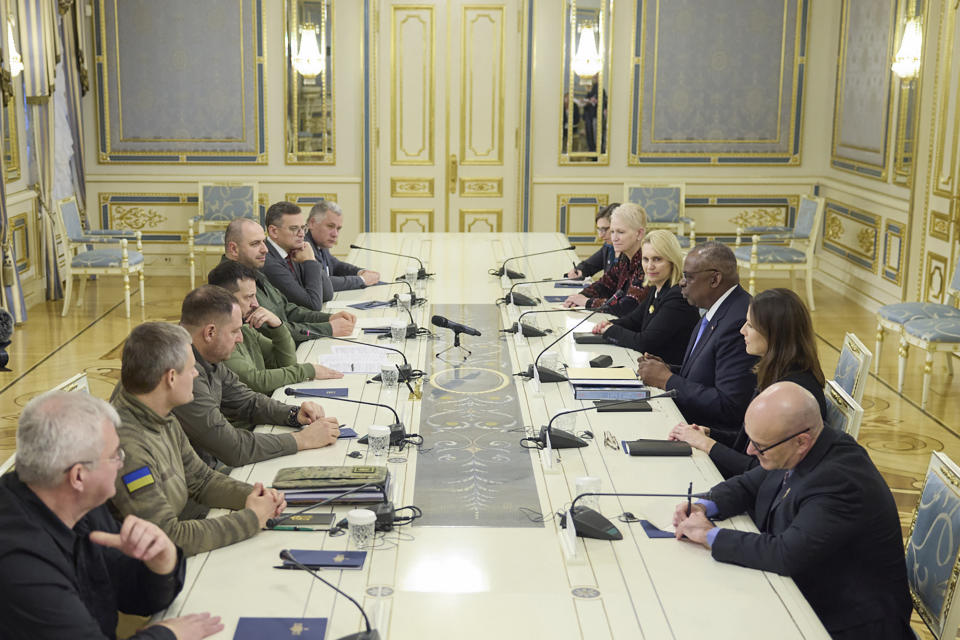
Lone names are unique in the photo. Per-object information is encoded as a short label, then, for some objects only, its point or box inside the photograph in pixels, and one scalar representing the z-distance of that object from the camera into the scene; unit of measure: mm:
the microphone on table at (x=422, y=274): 6289
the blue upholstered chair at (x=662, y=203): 9422
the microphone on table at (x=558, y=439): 3312
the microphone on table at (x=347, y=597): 2146
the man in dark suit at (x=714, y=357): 3814
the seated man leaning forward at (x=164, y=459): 2588
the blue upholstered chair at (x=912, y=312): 6152
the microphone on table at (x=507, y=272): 6113
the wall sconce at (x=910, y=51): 7375
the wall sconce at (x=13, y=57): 7633
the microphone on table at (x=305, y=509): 2741
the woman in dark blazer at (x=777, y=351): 3260
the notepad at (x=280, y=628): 2215
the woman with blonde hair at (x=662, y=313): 4719
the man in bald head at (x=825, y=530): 2555
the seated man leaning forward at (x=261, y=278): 4812
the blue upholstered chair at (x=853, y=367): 3854
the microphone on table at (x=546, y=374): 4078
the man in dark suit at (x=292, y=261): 5348
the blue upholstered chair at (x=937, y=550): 2582
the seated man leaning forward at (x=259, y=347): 3986
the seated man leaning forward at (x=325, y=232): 6105
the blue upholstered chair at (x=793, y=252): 8508
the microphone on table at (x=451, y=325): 4312
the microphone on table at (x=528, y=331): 4863
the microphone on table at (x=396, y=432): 3346
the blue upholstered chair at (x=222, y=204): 9289
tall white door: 9328
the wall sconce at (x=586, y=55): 9273
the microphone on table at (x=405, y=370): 4043
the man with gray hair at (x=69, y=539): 2054
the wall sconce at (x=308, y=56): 9109
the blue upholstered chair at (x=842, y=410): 3273
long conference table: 2293
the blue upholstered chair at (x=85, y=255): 8148
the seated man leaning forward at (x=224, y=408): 3172
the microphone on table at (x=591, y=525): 2682
